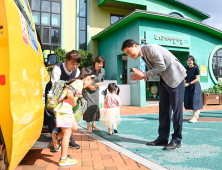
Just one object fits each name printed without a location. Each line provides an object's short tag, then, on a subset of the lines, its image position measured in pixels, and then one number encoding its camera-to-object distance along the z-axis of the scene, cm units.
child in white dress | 418
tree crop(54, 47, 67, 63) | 1366
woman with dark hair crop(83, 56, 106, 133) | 435
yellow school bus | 145
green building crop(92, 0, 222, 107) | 1060
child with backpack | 248
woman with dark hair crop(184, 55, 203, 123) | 558
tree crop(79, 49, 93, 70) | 1403
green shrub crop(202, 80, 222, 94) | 1138
